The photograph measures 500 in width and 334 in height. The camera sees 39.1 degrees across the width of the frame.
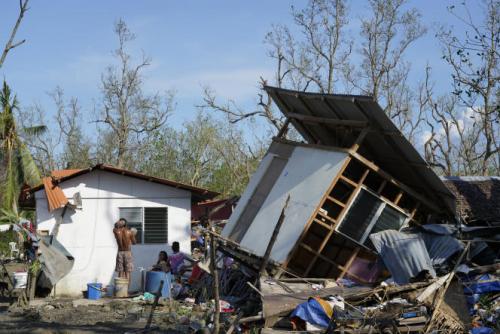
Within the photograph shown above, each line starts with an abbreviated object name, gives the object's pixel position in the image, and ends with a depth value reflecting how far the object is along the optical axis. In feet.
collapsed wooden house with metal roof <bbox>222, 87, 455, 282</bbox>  45.39
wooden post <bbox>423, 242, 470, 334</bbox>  34.30
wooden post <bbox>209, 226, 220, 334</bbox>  30.50
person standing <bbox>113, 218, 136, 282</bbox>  59.00
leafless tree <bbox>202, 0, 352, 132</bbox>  118.83
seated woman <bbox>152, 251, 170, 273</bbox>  56.03
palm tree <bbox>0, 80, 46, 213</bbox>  91.91
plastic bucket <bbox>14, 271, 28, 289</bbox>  58.23
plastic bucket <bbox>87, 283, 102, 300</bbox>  57.31
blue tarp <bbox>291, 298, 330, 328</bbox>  35.12
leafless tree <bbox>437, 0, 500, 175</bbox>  80.74
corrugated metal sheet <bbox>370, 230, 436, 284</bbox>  41.63
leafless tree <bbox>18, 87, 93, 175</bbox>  175.32
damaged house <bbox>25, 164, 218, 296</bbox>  61.36
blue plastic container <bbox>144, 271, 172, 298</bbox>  53.31
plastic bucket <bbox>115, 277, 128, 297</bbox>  57.21
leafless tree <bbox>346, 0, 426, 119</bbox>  118.32
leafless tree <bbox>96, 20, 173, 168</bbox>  152.76
